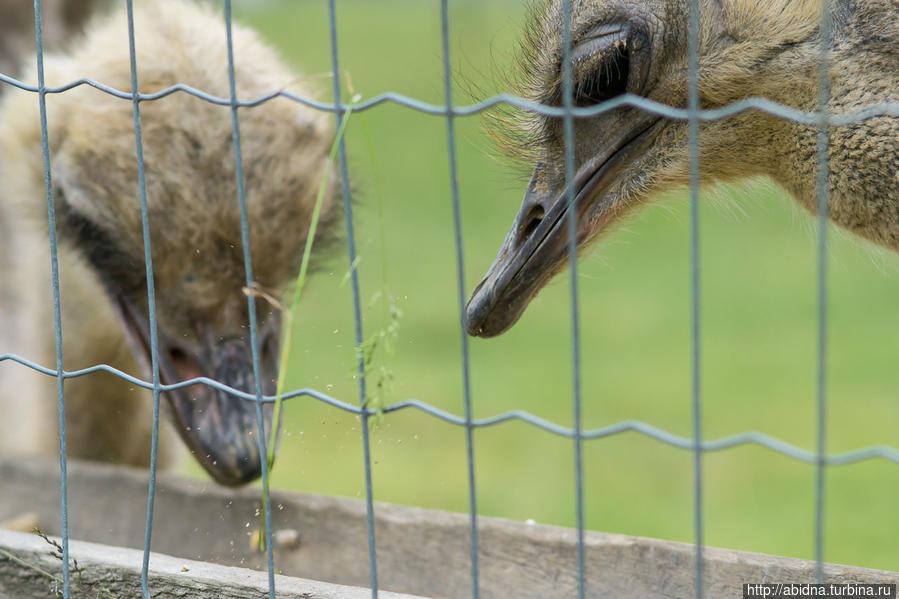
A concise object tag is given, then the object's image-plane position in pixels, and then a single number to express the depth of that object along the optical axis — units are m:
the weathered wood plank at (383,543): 1.58
